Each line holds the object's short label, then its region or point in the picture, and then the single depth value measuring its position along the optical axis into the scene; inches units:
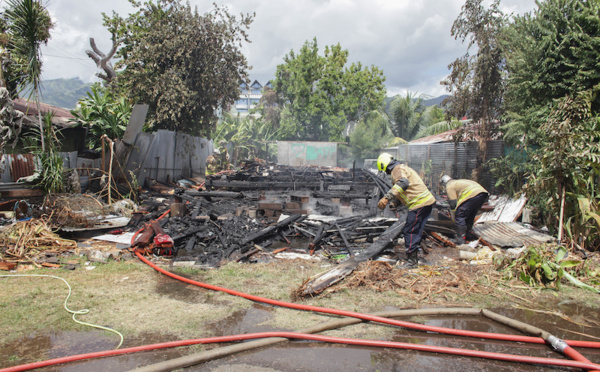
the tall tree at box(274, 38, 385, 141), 1385.3
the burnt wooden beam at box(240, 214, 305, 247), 255.6
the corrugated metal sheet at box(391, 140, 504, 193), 448.8
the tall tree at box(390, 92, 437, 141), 1387.8
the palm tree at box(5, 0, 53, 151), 266.4
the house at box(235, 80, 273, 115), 3346.5
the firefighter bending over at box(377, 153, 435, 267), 211.6
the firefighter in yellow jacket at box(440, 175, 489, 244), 242.8
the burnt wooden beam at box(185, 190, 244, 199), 417.7
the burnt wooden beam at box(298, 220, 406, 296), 160.1
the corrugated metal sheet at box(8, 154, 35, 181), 329.4
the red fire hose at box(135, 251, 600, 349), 115.6
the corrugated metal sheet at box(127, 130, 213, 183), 467.9
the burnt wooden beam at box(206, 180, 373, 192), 500.1
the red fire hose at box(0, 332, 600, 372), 100.0
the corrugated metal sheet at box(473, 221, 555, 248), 239.9
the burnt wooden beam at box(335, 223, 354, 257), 231.5
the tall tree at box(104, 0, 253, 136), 567.5
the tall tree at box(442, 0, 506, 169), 451.8
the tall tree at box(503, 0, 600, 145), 275.4
